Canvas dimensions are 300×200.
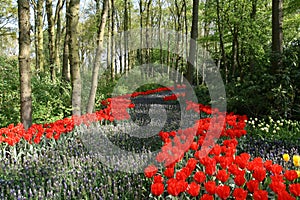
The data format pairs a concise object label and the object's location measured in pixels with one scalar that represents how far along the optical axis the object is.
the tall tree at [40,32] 12.52
